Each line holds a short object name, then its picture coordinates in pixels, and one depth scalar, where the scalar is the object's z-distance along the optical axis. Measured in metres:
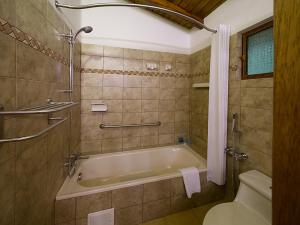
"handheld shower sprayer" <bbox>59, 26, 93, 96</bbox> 1.55
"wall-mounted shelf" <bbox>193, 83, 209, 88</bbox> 2.10
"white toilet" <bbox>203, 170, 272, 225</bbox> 1.13
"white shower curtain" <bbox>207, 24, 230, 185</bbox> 1.68
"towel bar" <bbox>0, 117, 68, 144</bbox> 0.56
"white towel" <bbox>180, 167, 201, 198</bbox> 1.67
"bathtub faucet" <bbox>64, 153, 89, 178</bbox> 1.65
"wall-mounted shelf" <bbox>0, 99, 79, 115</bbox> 0.55
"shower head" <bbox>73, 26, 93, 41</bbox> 1.57
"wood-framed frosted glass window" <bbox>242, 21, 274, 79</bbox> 1.45
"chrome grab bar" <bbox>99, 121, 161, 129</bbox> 2.22
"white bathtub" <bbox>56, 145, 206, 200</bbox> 1.93
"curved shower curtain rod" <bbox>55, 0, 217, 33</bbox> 1.30
